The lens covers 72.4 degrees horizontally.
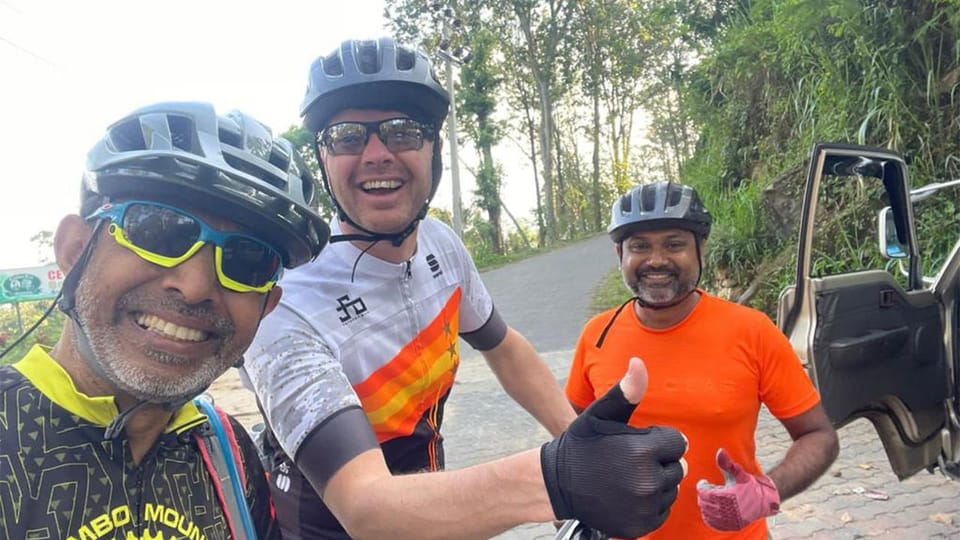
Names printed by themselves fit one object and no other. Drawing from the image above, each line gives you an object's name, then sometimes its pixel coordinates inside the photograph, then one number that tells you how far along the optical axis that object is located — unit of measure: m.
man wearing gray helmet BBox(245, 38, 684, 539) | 1.14
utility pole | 19.77
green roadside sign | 11.81
